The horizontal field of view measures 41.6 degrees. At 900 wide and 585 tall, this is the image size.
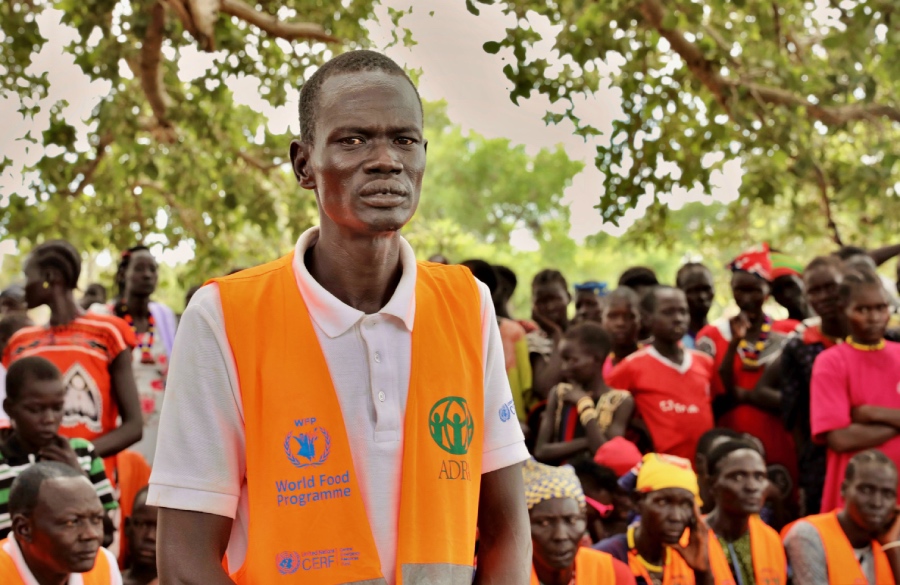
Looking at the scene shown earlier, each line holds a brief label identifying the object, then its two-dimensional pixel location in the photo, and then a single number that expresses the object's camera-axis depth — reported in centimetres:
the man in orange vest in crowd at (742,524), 520
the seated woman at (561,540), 467
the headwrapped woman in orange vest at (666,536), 499
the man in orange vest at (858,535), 515
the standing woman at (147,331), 650
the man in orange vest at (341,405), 178
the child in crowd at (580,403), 580
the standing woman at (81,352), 532
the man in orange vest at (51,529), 420
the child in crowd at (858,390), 538
